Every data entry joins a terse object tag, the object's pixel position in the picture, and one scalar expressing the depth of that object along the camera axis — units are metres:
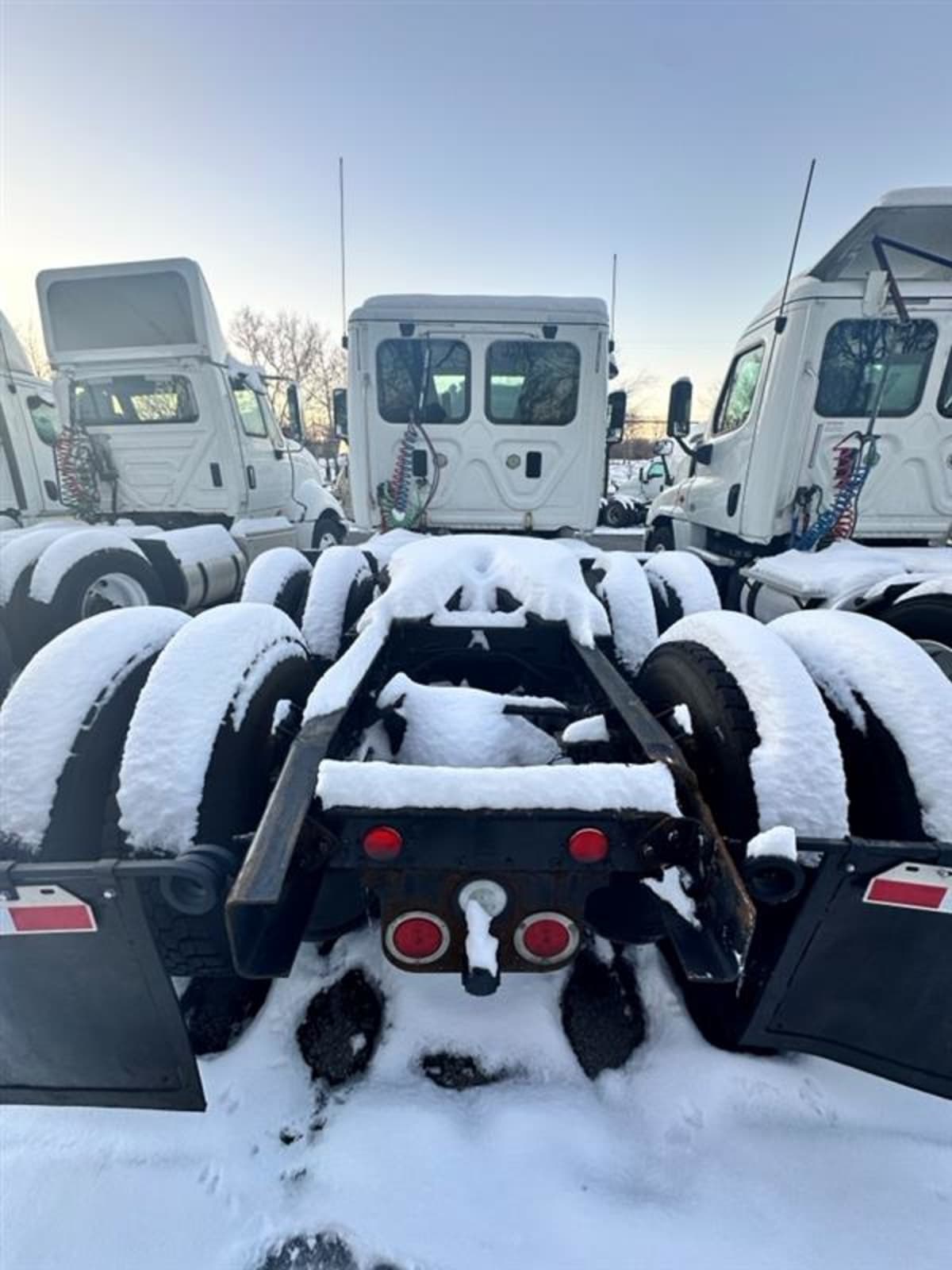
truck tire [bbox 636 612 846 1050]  1.59
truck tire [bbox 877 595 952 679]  3.52
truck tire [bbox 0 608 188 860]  1.56
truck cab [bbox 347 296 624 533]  5.36
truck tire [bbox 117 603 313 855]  1.56
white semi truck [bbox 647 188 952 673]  4.16
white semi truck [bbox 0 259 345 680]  5.87
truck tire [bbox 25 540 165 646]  4.45
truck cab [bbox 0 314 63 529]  7.74
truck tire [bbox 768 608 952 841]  1.58
